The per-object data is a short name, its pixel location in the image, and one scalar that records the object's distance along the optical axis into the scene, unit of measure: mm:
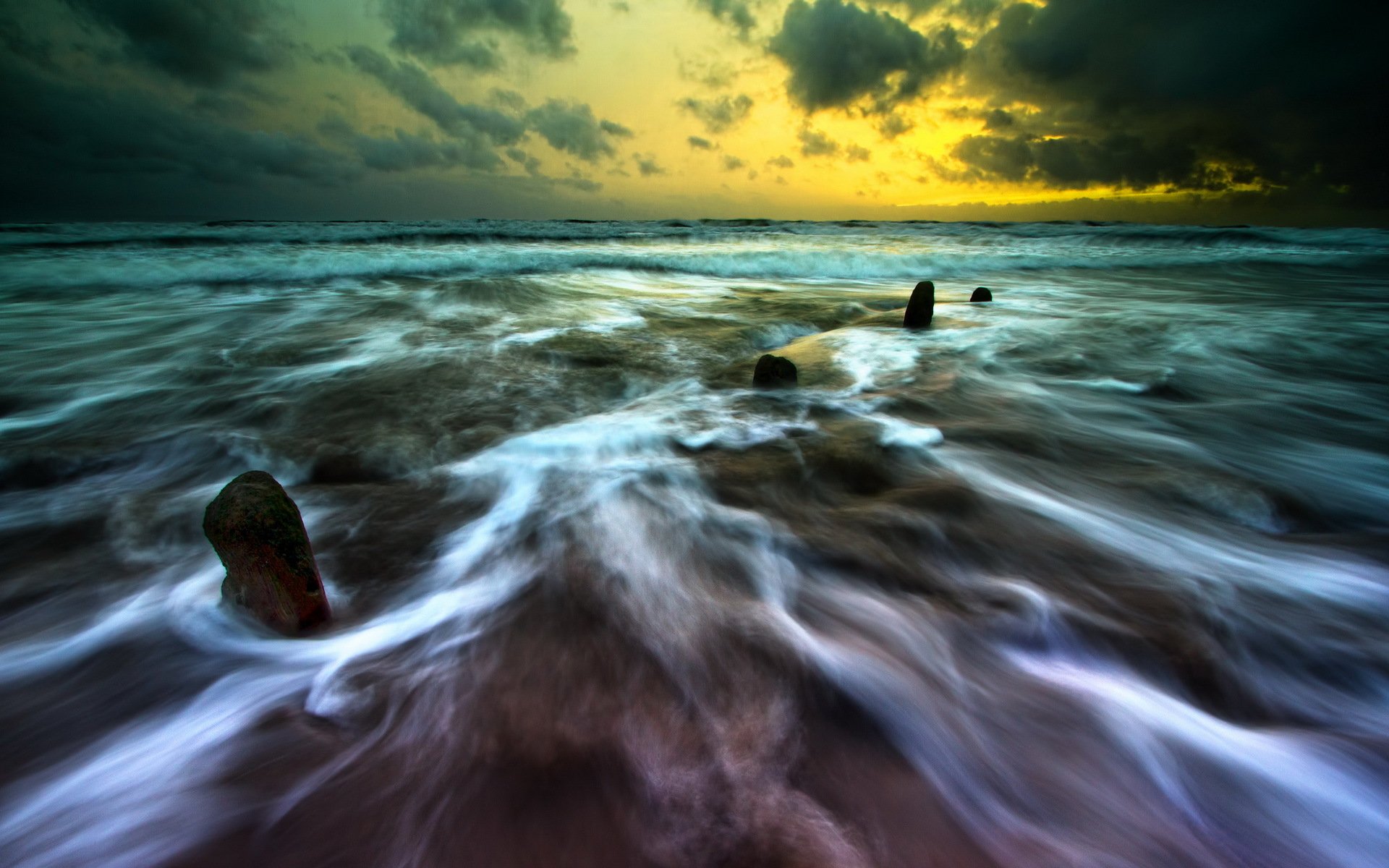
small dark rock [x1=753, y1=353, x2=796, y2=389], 4797
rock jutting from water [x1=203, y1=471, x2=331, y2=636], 1825
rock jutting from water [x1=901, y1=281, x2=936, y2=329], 7430
